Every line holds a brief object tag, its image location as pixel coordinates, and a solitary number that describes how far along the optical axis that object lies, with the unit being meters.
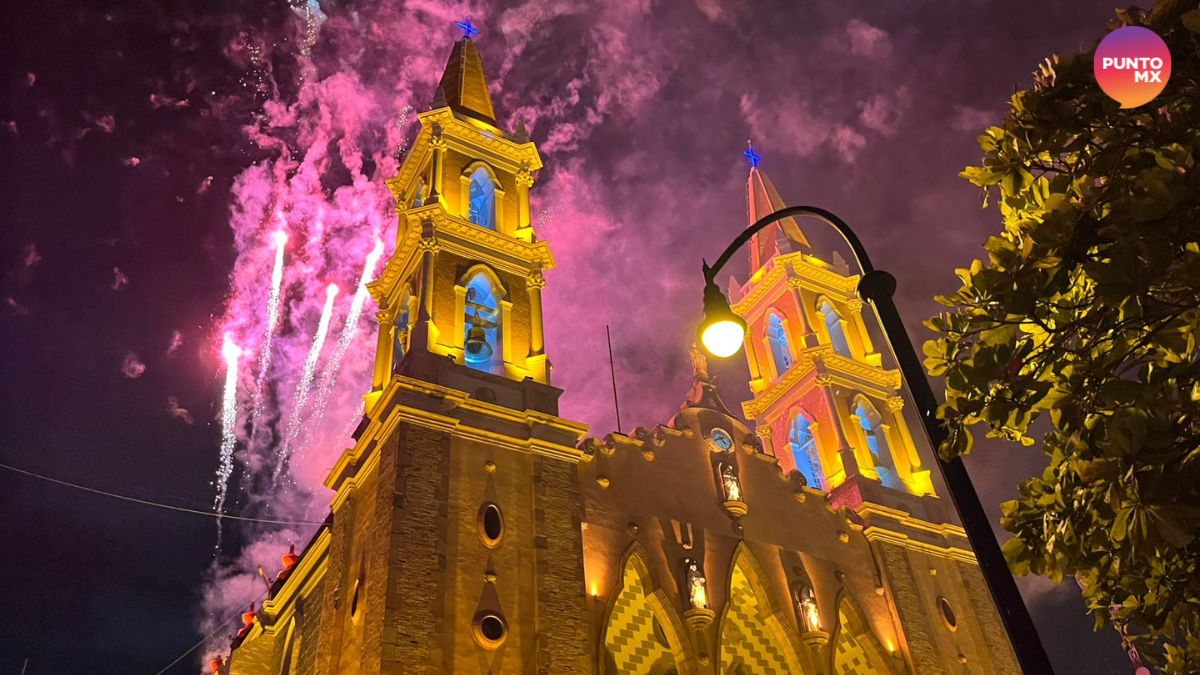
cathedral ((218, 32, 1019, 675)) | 16.28
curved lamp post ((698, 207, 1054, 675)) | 4.54
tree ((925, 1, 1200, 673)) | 4.22
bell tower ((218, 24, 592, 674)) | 15.62
